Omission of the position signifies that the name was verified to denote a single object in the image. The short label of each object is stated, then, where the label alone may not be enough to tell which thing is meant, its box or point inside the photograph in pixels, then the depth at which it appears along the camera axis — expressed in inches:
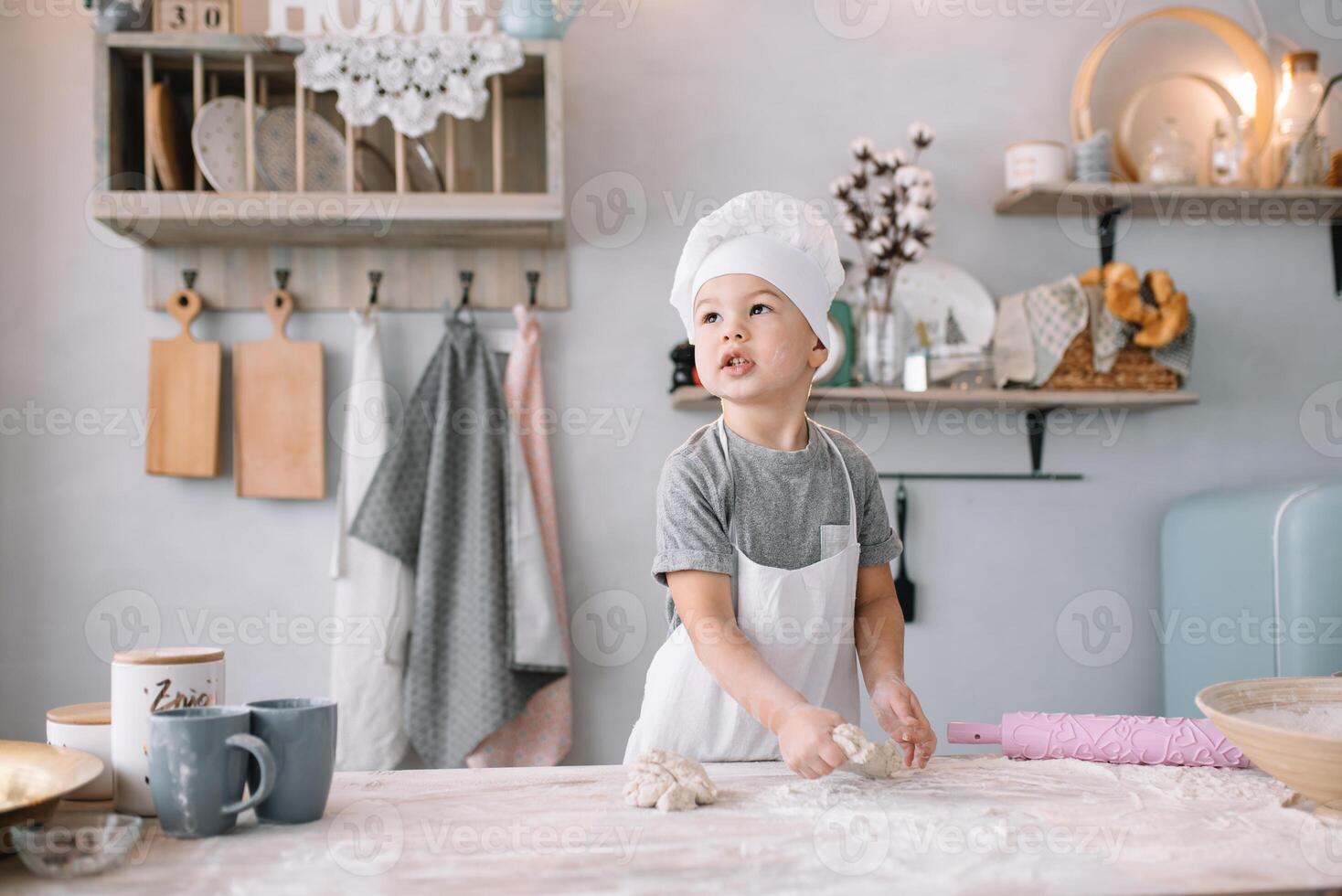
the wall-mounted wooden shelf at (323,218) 71.2
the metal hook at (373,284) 81.7
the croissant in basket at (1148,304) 79.6
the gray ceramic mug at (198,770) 27.7
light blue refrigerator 69.7
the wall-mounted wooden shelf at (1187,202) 81.8
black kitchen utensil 84.5
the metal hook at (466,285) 82.0
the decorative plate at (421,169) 77.0
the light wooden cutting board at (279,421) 79.8
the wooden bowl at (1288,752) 28.8
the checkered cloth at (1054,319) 79.3
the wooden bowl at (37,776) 26.3
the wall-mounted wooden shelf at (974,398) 78.0
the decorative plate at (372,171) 76.8
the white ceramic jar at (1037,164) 82.0
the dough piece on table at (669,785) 30.4
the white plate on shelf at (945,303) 84.0
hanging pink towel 78.9
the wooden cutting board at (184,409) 79.4
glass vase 79.4
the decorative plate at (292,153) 73.6
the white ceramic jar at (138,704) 29.9
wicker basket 80.7
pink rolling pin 36.0
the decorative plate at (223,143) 72.6
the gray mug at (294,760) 29.0
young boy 41.4
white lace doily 71.4
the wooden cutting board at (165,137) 71.9
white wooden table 24.9
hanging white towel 76.4
